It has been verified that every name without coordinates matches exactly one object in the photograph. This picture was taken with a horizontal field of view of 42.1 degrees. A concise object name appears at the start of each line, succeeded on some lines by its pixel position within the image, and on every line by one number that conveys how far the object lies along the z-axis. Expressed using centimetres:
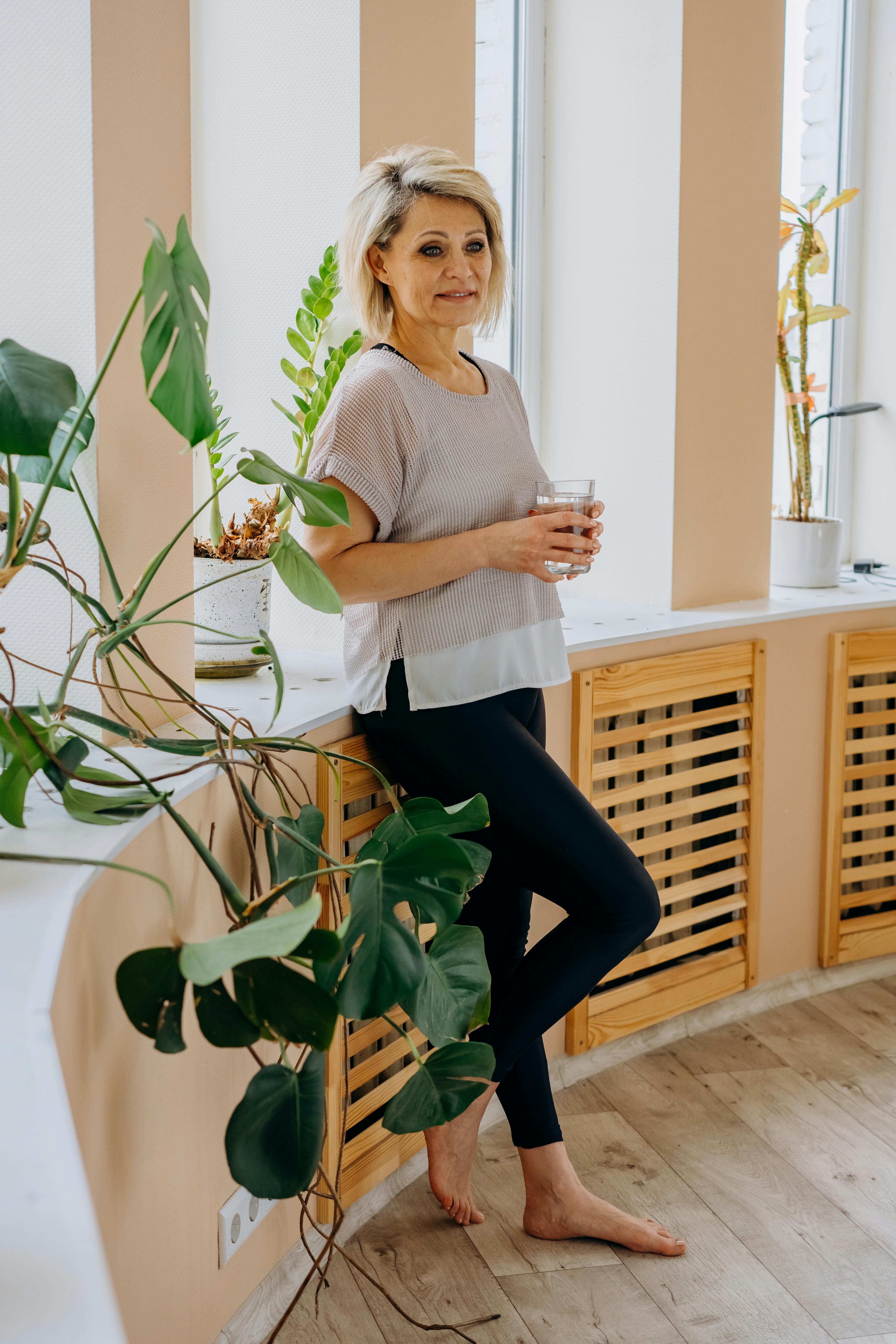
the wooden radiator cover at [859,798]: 255
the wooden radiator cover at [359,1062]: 162
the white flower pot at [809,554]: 278
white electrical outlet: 137
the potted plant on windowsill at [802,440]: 270
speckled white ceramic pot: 178
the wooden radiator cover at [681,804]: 218
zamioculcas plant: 180
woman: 148
